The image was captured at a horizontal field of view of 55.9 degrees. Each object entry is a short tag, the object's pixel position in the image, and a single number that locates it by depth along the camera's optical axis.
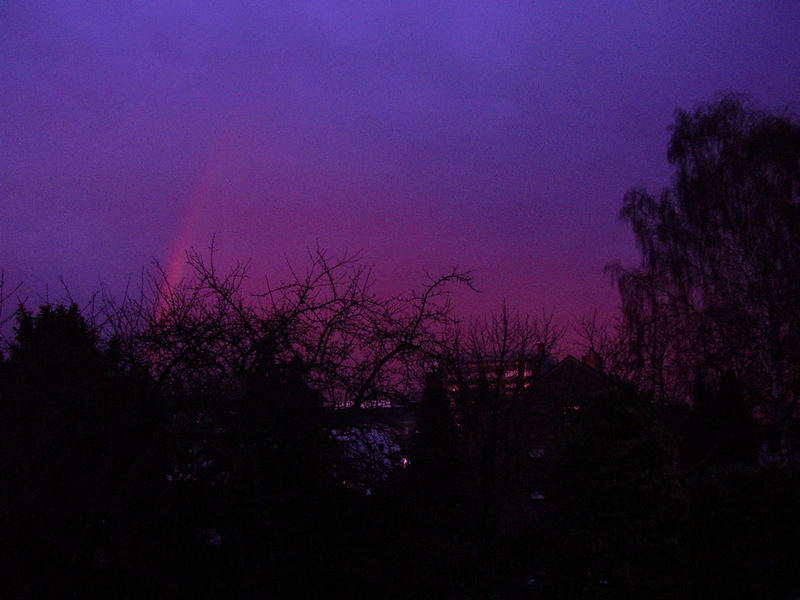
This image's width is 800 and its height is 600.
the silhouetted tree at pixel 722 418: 24.58
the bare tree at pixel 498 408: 10.80
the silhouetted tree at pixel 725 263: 20.58
